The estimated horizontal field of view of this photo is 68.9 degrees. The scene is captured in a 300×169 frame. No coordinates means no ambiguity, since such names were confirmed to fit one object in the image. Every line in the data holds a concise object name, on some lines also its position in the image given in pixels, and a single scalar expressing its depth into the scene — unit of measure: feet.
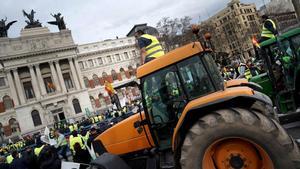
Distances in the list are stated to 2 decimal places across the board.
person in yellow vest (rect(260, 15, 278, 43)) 19.99
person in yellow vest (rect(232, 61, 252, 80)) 35.10
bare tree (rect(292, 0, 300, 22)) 29.90
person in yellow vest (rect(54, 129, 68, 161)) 34.01
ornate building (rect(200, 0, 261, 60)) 172.36
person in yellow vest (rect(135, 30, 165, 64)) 15.12
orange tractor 9.43
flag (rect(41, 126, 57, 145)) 28.94
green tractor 17.37
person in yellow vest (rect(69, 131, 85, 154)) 27.14
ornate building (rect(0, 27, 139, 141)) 126.91
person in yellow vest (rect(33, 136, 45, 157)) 23.23
